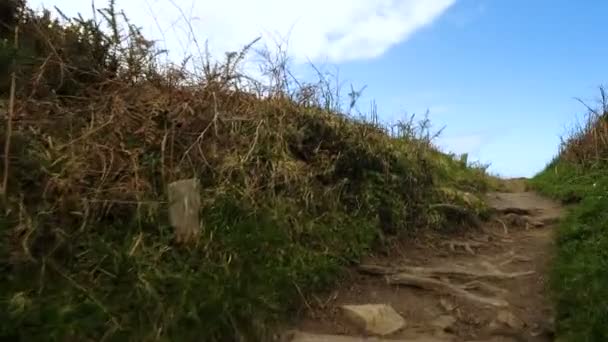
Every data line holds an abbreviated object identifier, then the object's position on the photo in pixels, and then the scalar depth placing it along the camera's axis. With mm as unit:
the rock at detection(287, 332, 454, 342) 4195
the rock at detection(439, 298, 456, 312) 4946
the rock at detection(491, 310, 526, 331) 4621
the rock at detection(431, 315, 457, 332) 4586
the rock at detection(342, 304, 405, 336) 4484
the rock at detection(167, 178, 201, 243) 4160
